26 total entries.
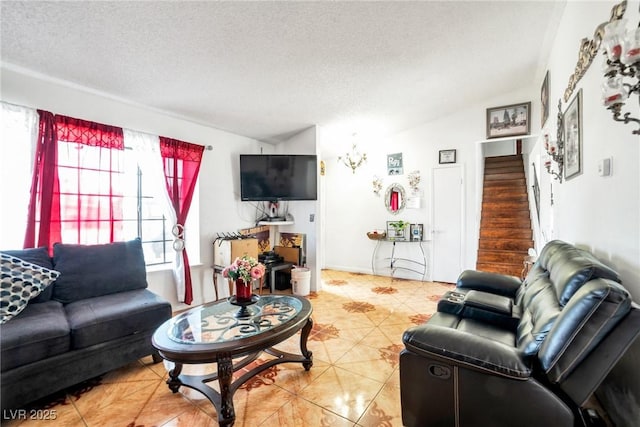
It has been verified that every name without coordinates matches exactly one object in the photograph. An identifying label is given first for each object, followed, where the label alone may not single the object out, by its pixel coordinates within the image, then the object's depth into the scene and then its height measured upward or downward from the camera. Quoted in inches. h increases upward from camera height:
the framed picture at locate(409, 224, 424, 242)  199.6 -15.0
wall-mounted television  163.5 +20.8
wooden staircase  195.0 -6.6
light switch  64.5 +10.1
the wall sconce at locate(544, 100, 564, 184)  106.6 +24.0
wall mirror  207.9 +9.7
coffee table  64.6 -31.1
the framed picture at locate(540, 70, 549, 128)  135.4 +56.2
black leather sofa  43.0 -26.7
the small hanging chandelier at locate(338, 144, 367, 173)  210.1 +43.4
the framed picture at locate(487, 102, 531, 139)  168.2 +55.2
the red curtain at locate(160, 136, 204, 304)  136.0 +19.5
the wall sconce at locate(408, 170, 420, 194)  201.0 +21.8
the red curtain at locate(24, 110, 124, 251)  100.6 +11.9
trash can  167.0 -40.7
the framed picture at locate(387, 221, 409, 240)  203.5 -15.9
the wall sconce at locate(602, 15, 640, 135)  41.3 +22.7
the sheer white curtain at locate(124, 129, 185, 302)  127.1 +19.8
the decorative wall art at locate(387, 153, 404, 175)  208.4 +35.2
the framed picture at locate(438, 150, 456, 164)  188.7 +37.0
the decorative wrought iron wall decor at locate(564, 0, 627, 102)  57.6 +41.3
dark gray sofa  69.9 -31.2
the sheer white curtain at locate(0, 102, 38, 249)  95.4 +16.3
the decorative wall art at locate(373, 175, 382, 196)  217.2 +21.1
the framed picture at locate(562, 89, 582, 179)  84.4 +23.7
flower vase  86.9 -24.6
